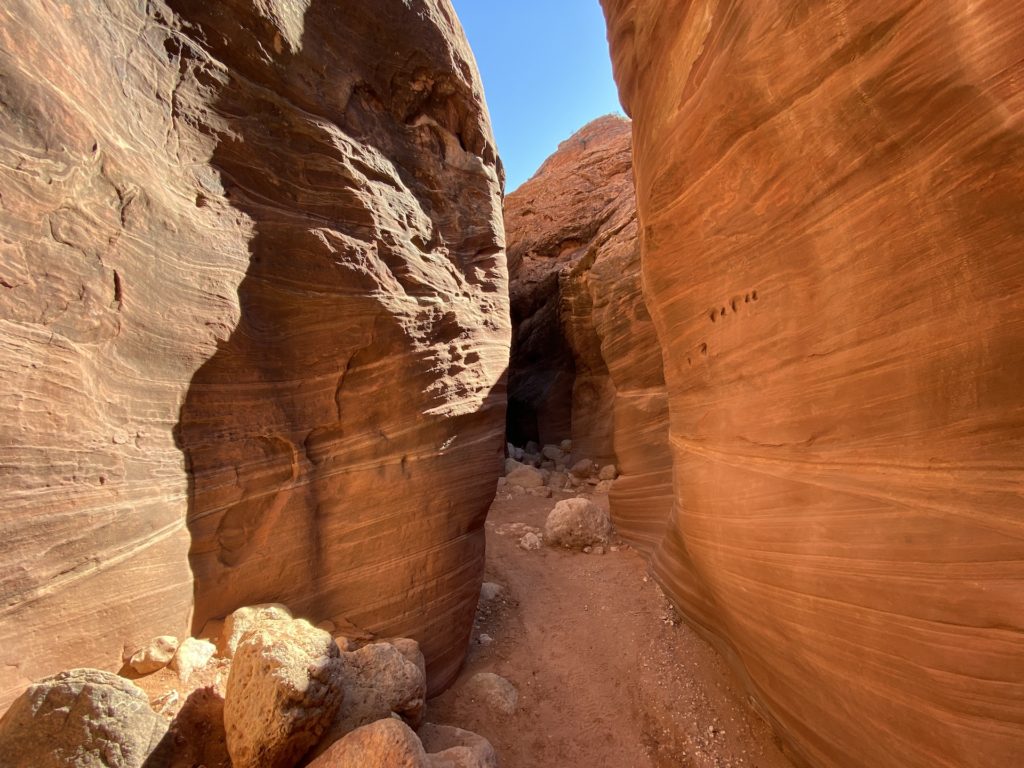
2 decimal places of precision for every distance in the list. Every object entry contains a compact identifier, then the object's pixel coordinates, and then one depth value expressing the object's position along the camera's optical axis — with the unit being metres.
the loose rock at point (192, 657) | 2.98
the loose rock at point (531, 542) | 7.66
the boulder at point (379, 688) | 2.95
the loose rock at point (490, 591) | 6.00
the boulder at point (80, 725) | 1.96
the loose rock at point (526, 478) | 10.99
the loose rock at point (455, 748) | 2.69
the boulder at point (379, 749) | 2.36
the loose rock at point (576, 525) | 7.62
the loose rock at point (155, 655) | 2.83
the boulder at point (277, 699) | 2.45
